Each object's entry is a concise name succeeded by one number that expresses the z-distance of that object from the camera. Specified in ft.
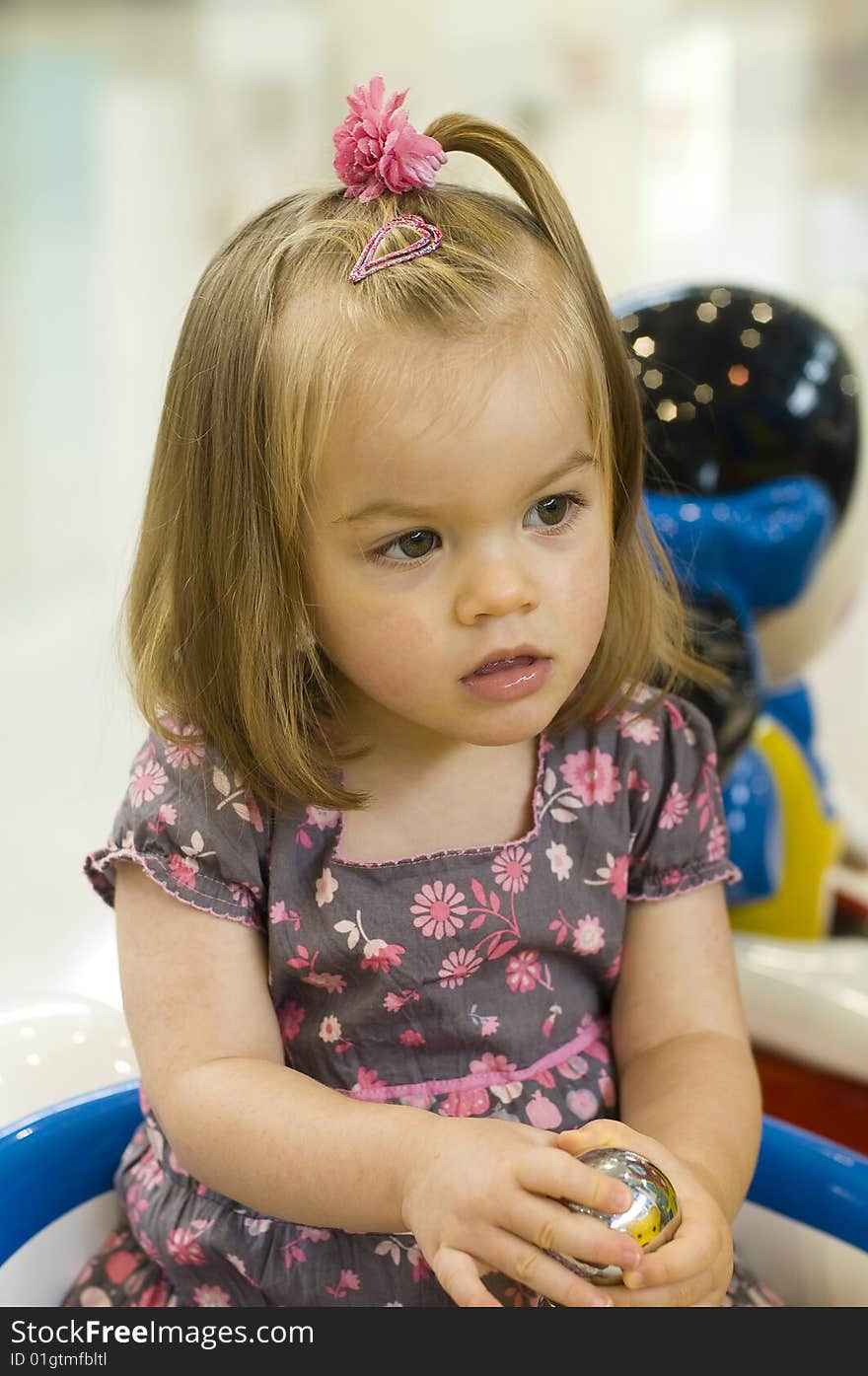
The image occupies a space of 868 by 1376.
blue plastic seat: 4.37
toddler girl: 3.97
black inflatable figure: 5.12
